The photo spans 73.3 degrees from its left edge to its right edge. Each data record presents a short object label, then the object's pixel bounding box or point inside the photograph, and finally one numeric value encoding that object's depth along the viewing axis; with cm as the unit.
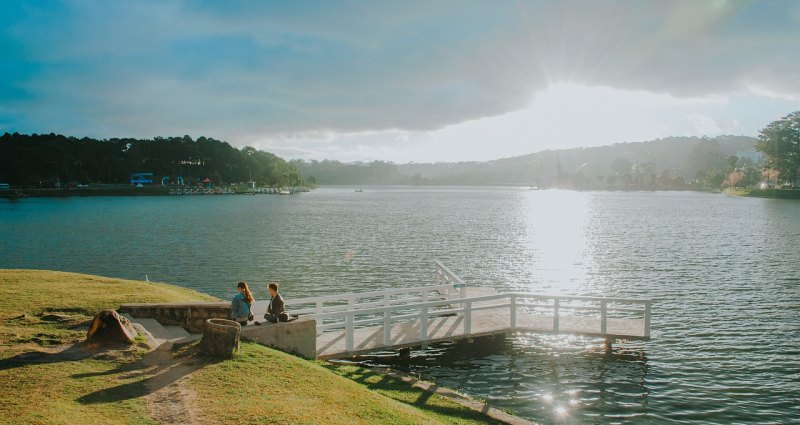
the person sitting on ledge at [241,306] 1577
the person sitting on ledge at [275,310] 1599
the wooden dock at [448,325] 1888
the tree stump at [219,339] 1360
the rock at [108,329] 1420
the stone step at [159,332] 1556
